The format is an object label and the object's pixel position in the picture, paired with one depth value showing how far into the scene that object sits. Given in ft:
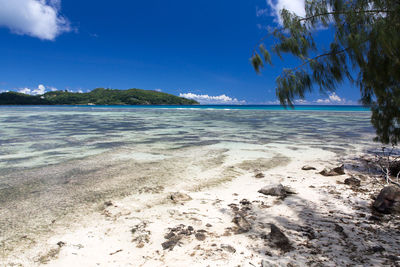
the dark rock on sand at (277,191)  13.57
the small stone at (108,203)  12.42
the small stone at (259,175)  17.47
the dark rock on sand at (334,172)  17.42
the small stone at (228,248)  8.32
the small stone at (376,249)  8.04
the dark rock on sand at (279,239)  8.36
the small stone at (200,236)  9.14
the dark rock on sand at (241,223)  9.75
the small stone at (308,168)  19.27
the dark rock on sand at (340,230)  9.17
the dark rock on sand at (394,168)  17.13
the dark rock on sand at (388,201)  10.70
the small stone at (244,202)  12.61
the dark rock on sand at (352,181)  15.13
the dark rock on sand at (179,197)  13.03
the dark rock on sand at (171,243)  8.63
